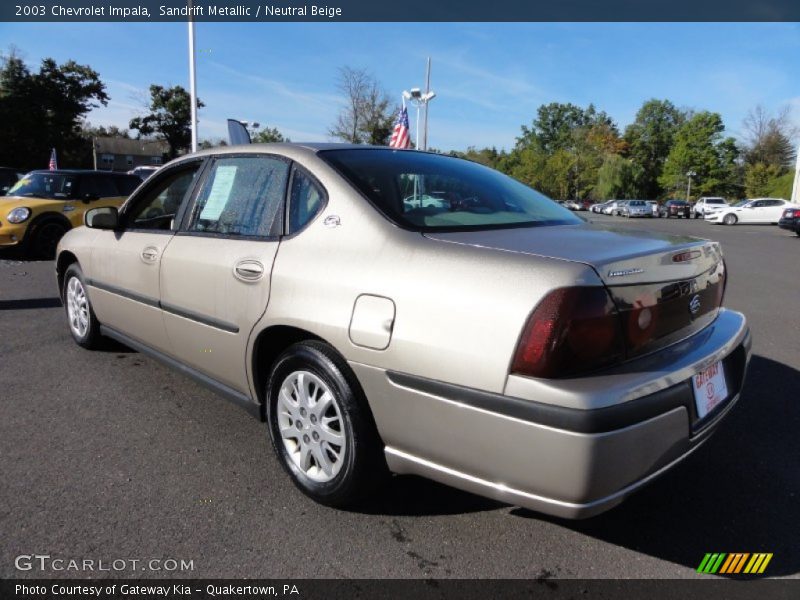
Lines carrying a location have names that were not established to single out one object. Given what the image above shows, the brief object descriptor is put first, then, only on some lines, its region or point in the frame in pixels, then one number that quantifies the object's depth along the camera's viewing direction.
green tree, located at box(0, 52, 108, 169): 40.38
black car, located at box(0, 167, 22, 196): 13.20
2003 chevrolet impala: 1.74
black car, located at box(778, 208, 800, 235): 20.38
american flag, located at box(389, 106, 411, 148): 14.32
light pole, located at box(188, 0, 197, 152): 18.44
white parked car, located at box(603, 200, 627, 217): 49.28
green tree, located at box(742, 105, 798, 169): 64.38
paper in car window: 2.99
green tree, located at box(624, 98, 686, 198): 79.94
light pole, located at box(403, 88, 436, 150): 17.91
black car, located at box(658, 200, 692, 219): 45.03
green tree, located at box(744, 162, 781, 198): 53.20
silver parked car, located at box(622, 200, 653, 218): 46.11
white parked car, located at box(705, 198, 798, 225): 29.62
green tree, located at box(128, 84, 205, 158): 52.69
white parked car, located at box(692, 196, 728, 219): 40.04
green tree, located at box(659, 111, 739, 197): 65.12
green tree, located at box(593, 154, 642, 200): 66.31
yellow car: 9.14
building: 80.88
